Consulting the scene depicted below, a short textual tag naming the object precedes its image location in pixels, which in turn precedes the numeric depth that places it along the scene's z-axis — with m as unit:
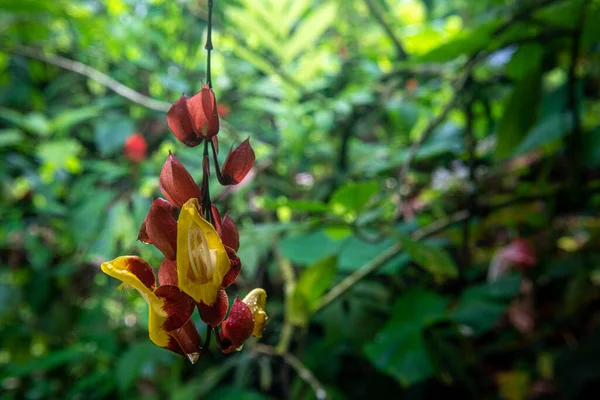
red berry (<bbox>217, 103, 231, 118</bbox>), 1.18
